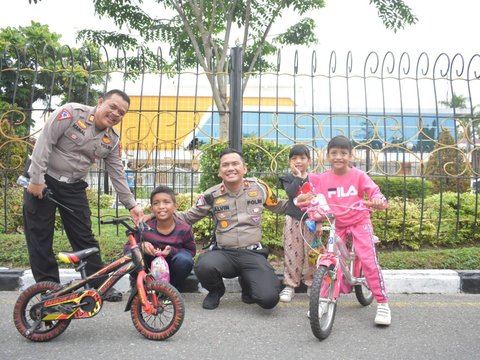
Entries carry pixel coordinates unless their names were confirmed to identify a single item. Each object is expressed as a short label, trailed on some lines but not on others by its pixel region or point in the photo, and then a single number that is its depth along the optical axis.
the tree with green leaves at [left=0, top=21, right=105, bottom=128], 14.30
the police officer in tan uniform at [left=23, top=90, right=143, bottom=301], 3.43
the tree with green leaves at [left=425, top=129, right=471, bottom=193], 11.20
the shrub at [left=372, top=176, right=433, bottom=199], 10.60
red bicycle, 2.91
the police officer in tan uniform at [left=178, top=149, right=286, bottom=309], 3.71
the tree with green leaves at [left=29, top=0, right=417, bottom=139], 8.62
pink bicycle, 2.95
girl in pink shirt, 3.37
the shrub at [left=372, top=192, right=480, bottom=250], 5.30
